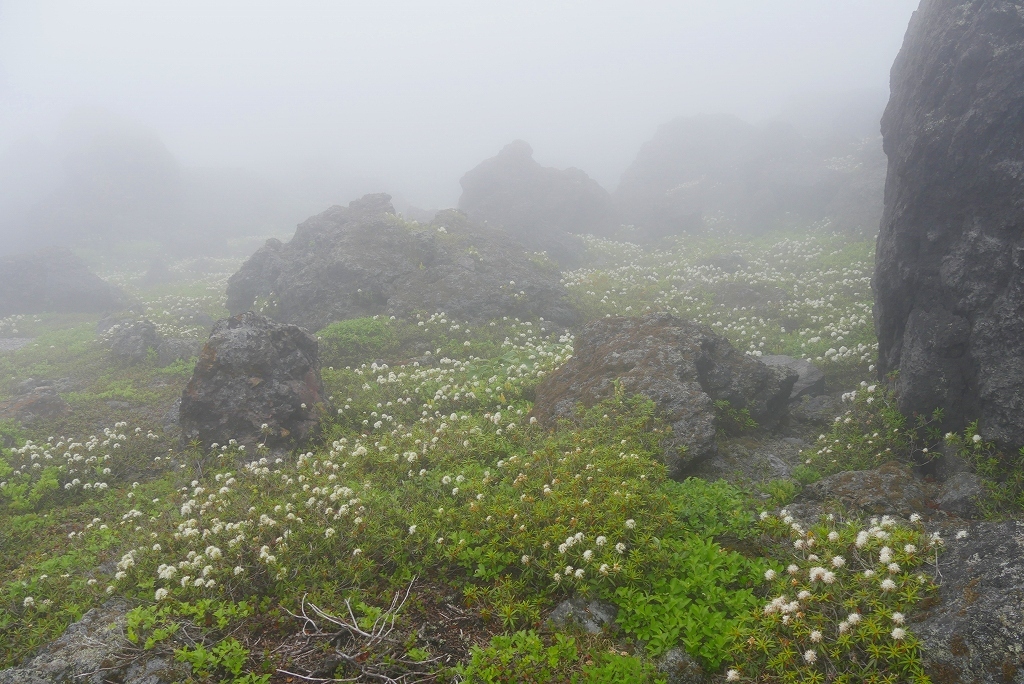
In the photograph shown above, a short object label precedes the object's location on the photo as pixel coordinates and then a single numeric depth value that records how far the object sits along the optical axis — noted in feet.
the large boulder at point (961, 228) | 23.17
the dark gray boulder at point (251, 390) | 35.91
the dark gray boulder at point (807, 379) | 38.37
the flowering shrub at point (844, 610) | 13.26
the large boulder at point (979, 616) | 12.23
